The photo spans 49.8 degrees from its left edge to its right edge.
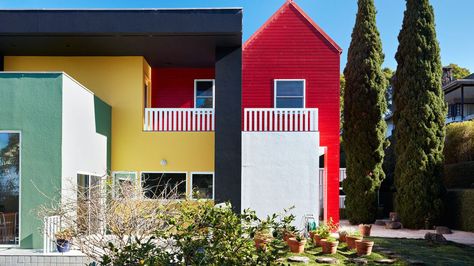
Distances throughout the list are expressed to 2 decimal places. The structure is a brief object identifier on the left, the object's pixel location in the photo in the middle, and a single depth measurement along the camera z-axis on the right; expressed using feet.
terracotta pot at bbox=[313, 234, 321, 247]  41.80
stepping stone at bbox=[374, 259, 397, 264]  36.65
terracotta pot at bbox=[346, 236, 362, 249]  40.83
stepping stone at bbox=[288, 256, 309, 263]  36.32
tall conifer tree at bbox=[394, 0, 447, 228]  62.95
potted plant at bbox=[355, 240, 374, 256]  39.04
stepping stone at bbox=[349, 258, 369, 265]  36.56
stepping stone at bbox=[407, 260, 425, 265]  36.09
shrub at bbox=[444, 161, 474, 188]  66.13
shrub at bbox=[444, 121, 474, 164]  70.74
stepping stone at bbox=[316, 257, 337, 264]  36.45
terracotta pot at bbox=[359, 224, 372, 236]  51.11
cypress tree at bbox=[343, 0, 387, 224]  67.72
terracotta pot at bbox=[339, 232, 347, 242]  43.21
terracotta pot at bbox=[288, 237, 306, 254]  39.32
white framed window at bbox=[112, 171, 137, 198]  49.25
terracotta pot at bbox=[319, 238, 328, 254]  39.75
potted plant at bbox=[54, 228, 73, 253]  34.60
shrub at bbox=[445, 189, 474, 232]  57.72
